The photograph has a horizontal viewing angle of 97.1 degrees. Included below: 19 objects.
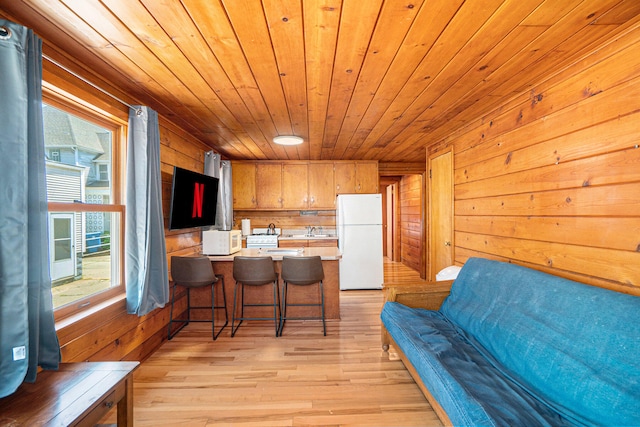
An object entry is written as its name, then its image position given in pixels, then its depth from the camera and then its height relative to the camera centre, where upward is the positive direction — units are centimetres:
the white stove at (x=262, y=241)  514 -49
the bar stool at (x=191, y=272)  296 -60
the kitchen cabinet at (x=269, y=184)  532 +57
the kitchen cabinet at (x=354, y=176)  533 +70
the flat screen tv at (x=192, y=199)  297 +19
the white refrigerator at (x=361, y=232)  486 -33
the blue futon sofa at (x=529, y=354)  122 -81
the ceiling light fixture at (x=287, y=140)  347 +92
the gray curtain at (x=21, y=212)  129 +3
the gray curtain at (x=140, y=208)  232 +7
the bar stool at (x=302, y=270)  303 -61
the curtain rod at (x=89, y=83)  160 +89
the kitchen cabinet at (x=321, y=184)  533 +55
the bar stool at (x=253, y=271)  306 -62
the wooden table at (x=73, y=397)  114 -80
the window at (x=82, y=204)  186 +9
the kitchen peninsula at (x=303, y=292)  348 -97
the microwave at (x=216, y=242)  346 -34
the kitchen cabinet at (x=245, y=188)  531 +50
